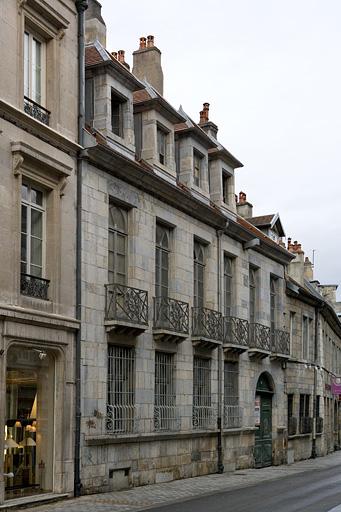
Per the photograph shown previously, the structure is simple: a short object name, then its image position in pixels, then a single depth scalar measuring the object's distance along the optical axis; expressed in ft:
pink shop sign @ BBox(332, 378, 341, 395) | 133.08
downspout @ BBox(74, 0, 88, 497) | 54.34
